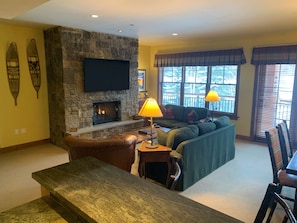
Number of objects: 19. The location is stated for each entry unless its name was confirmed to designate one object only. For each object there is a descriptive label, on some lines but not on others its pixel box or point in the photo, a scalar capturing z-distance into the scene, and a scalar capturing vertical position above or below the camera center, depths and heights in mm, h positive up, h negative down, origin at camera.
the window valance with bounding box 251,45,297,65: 5059 +652
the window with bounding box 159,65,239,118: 6246 -94
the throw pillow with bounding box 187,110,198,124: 5984 -915
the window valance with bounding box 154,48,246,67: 5922 +680
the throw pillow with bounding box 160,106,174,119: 6480 -889
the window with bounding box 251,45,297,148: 5188 -139
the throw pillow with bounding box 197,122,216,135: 3626 -732
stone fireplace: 4884 +159
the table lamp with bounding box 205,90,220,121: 5305 -340
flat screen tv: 5285 +155
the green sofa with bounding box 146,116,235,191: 3199 -1013
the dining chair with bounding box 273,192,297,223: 1035 -612
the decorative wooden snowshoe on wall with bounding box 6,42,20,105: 4715 +218
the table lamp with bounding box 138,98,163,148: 3012 -370
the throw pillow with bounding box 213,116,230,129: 4052 -717
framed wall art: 7696 +77
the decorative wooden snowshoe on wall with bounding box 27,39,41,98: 5000 +352
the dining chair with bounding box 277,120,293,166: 2887 -738
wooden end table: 2988 -961
